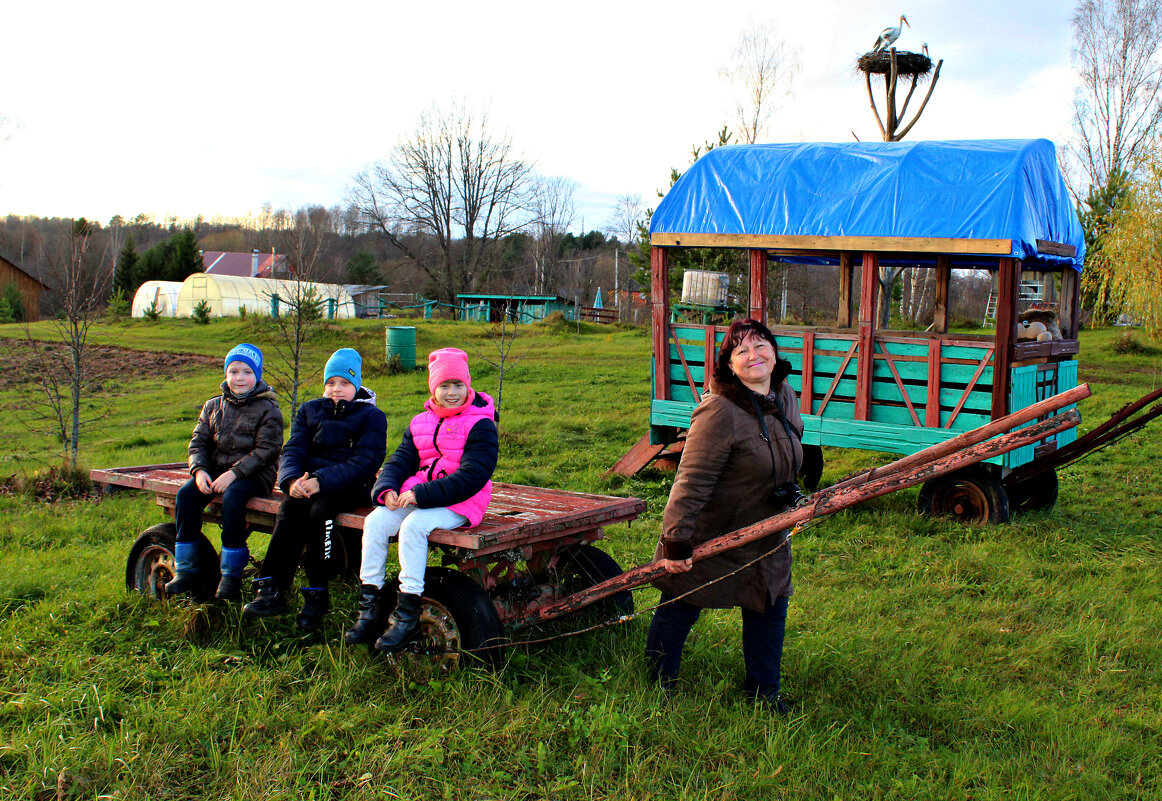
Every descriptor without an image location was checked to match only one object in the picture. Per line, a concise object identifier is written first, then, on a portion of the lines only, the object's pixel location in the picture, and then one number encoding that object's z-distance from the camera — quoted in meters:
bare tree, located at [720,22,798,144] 30.17
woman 3.67
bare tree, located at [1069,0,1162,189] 35.84
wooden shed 49.53
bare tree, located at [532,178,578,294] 66.38
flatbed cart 4.11
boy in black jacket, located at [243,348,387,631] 4.61
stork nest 25.86
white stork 25.14
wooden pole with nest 25.88
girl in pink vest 4.04
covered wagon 7.84
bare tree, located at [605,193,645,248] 67.21
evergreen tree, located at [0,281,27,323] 42.88
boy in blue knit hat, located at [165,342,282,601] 4.92
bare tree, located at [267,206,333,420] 10.18
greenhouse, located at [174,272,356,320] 43.03
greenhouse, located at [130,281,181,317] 45.09
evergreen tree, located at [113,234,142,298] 49.18
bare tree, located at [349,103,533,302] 56.88
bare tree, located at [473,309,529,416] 19.14
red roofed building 74.56
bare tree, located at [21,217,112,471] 10.45
